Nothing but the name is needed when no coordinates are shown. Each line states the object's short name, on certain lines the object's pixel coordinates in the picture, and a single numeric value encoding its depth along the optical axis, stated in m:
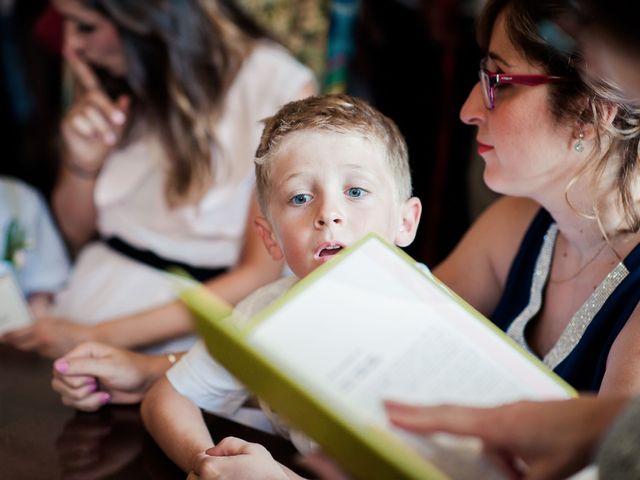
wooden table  1.08
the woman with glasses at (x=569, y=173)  1.15
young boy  1.08
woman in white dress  1.99
